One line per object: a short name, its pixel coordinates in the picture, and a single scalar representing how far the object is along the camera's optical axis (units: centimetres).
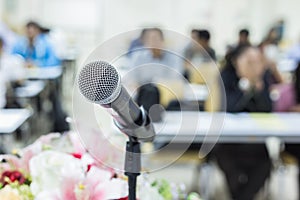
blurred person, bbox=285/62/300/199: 311
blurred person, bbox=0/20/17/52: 597
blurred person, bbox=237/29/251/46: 368
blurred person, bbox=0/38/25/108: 406
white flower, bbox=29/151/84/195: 79
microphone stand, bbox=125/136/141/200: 78
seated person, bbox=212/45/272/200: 310
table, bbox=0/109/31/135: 285
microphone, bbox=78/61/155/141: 62
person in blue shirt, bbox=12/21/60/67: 534
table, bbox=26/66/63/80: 491
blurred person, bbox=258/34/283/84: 423
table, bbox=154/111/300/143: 283
